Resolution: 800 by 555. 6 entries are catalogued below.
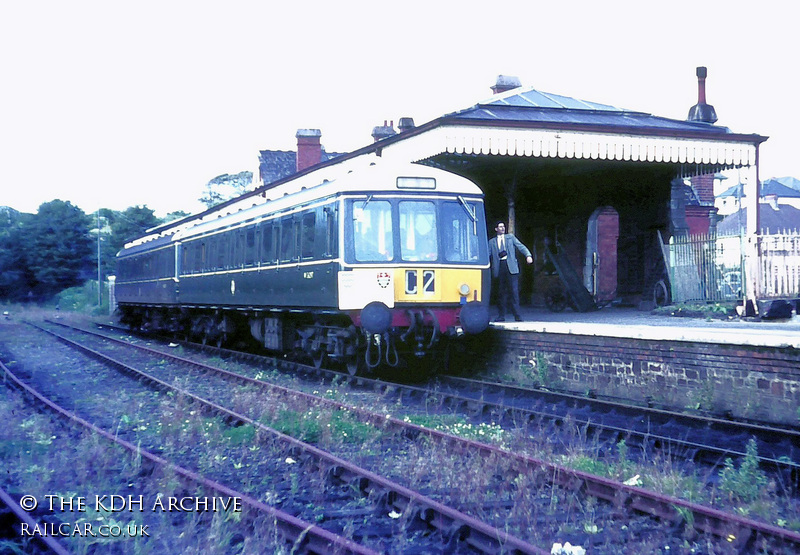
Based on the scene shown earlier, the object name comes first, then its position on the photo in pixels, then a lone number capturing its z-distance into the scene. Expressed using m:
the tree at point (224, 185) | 67.25
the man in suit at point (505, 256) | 13.05
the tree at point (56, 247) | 54.22
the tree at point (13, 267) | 54.47
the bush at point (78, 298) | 53.91
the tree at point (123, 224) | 58.12
